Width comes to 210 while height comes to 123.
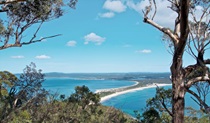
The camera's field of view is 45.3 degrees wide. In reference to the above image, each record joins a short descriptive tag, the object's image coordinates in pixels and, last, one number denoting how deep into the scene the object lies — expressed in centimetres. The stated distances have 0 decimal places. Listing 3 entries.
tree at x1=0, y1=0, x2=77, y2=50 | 669
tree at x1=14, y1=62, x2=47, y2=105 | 1158
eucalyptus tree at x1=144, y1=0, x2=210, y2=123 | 383
